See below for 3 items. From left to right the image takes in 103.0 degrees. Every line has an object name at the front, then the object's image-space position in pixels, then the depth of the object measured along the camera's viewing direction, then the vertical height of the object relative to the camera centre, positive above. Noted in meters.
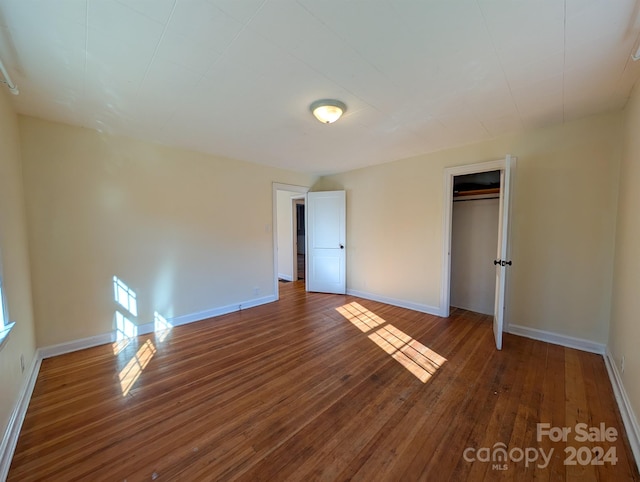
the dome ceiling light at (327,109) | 2.21 +1.06
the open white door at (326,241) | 5.05 -0.24
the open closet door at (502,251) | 2.78 -0.23
